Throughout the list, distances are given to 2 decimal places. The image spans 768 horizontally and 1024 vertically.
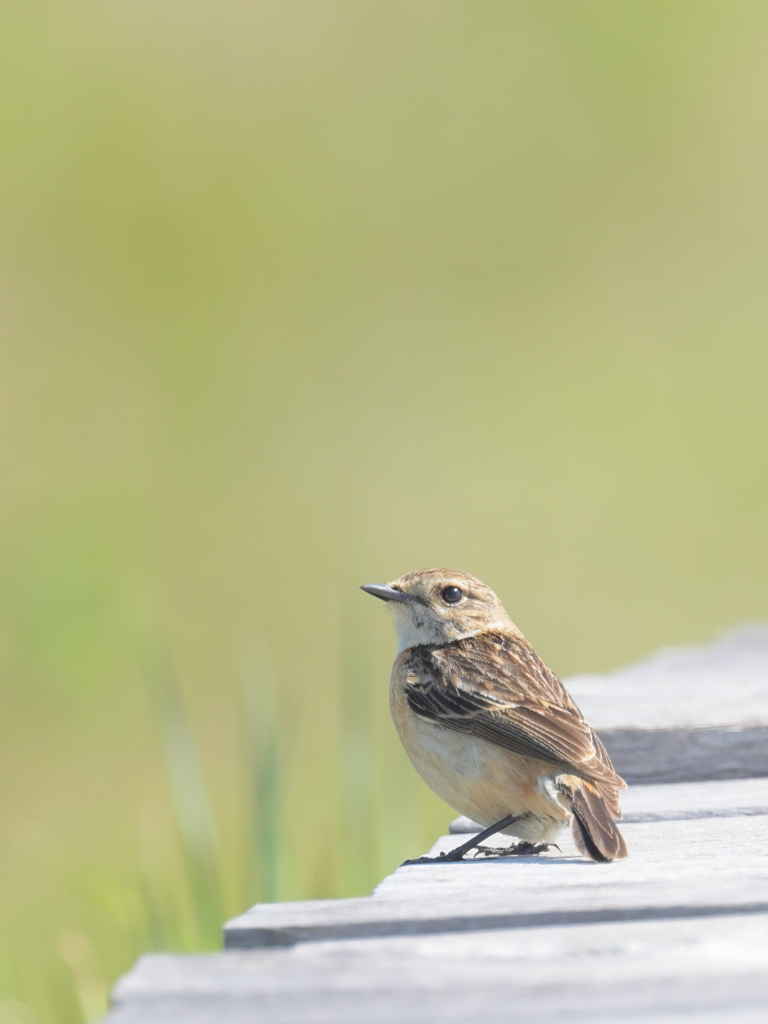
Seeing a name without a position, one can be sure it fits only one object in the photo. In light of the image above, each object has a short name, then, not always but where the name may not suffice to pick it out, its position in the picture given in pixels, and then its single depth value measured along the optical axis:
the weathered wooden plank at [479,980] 2.77
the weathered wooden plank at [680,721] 6.29
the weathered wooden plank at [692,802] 5.47
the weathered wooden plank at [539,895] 3.43
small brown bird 5.74
